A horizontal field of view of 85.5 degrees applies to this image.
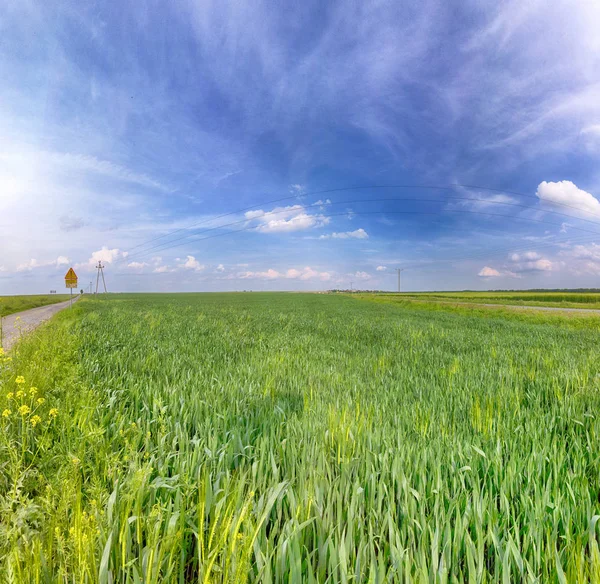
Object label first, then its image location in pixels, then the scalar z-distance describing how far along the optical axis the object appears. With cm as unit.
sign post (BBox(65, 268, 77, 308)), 4016
